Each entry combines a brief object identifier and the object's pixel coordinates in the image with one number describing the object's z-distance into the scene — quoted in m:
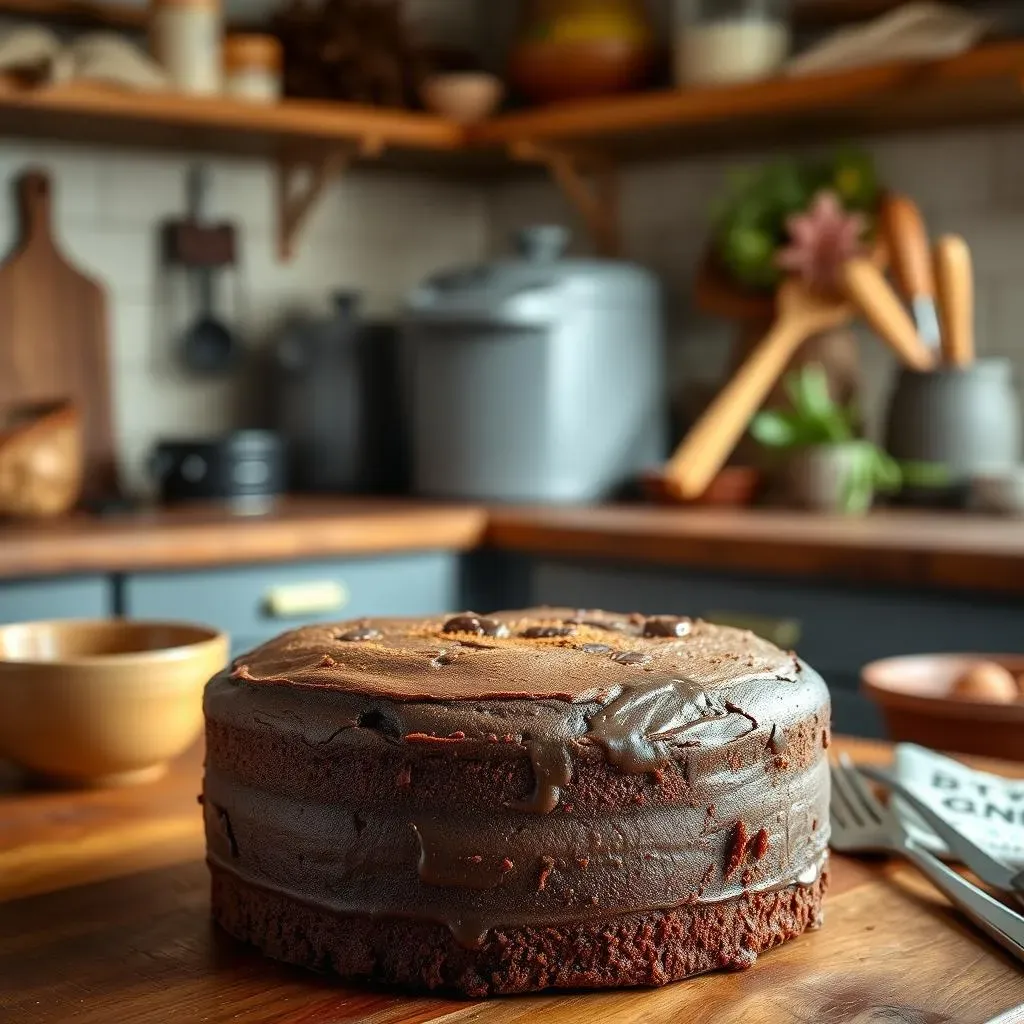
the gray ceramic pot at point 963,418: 2.46
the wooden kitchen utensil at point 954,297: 2.40
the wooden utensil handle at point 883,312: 2.51
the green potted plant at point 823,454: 2.43
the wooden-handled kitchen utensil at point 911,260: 2.50
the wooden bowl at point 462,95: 2.95
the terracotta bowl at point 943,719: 1.12
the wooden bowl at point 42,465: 2.38
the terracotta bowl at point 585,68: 2.81
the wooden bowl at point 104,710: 0.99
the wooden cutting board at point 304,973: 0.68
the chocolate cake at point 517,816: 0.70
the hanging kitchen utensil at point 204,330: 2.96
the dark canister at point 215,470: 2.65
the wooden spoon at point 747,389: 2.50
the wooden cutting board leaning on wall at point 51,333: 2.70
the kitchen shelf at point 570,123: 2.40
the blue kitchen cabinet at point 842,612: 1.94
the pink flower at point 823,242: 2.54
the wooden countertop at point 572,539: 1.97
